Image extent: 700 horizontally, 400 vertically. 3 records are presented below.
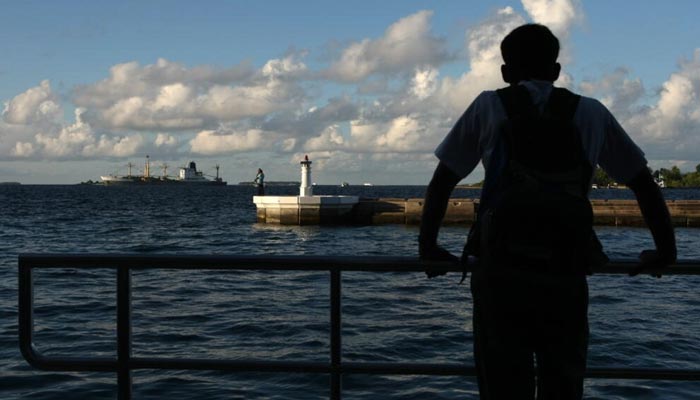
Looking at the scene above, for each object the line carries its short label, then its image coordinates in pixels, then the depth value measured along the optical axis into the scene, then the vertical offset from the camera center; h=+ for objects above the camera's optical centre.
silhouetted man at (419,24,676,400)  2.22 -0.05
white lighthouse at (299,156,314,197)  40.81 +0.75
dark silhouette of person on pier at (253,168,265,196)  47.12 +0.79
